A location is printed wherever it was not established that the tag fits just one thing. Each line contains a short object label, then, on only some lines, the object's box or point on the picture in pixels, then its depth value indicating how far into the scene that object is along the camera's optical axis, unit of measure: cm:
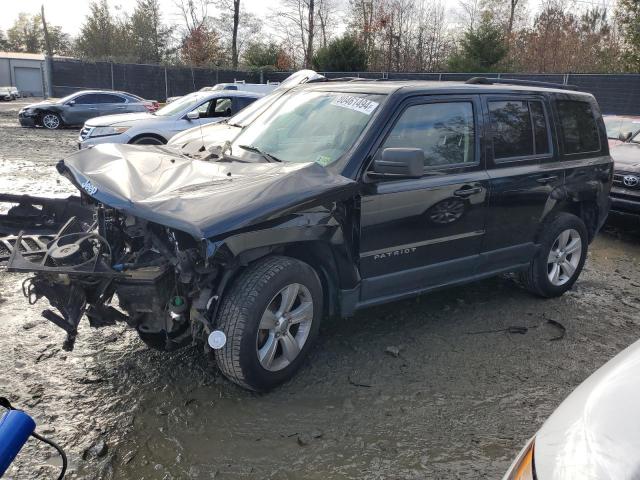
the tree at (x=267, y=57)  3294
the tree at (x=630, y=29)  2227
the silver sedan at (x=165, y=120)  1070
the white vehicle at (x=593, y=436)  155
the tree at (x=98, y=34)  4012
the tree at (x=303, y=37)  3719
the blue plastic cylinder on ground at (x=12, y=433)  148
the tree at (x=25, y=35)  6994
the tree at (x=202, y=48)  3947
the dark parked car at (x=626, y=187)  746
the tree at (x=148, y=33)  4109
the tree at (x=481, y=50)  2527
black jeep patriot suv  306
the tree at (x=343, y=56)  2756
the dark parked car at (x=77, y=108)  1858
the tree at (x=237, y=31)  3953
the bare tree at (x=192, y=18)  4091
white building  4512
